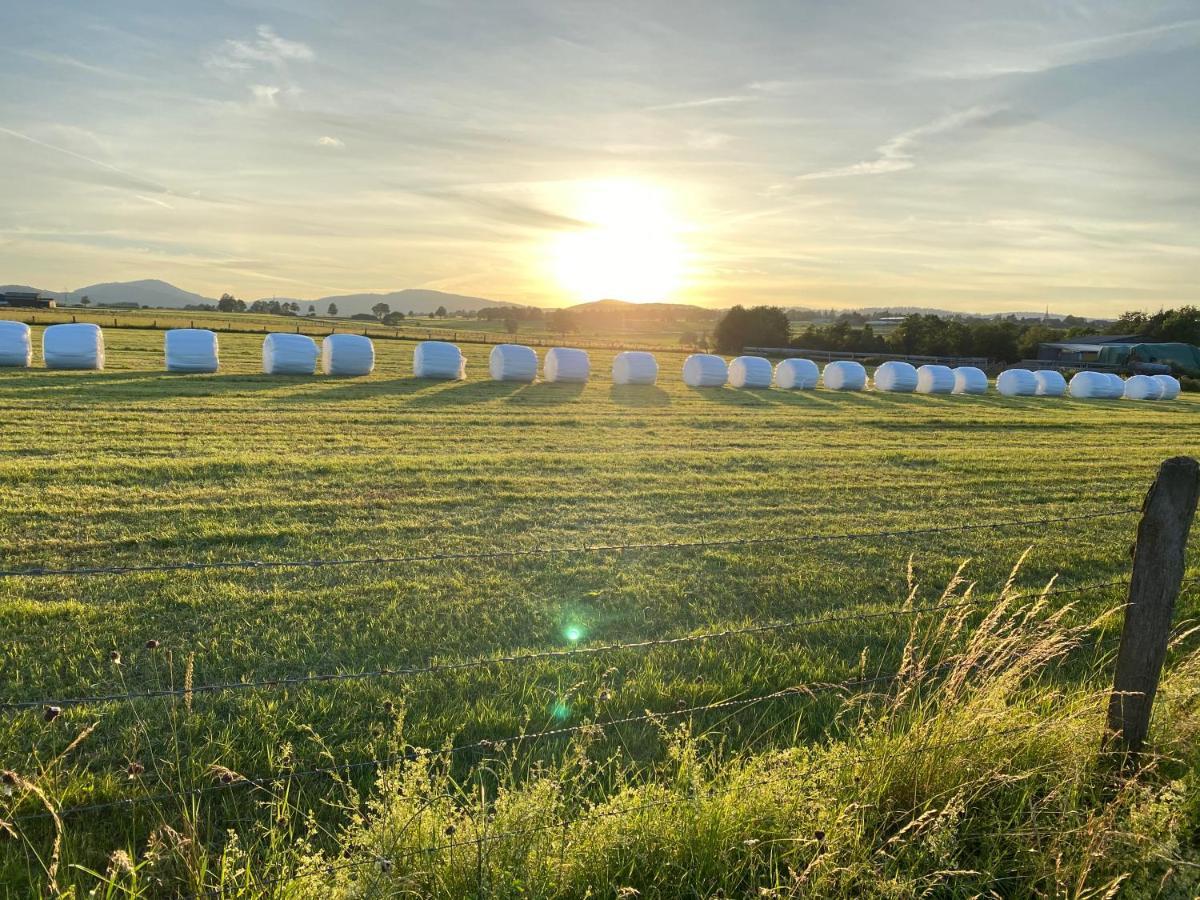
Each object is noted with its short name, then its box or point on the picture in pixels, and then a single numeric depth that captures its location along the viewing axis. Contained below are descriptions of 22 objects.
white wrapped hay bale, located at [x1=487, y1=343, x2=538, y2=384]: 30.73
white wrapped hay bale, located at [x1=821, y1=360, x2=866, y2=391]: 36.59
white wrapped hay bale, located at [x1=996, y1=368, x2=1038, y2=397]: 40.34
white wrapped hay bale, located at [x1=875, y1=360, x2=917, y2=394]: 37.41
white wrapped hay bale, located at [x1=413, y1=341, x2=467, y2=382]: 29.05
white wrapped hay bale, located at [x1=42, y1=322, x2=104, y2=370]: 24.42
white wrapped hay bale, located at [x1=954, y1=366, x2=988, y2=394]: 39.25
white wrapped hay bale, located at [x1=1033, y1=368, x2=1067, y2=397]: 40.50
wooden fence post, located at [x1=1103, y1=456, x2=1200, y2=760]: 3.71
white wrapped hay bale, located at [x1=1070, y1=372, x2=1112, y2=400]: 40.69
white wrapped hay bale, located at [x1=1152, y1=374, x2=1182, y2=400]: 41.66
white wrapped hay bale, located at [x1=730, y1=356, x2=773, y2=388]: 33.97
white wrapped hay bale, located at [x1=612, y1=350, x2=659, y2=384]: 32.72
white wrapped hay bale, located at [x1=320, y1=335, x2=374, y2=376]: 28.23
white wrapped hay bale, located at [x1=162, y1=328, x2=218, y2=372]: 26.14
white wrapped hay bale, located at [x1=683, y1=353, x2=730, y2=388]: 33.34
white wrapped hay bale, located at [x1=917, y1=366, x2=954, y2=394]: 38.03
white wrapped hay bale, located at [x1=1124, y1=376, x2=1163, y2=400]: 41.03
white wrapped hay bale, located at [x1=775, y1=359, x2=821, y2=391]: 35.22
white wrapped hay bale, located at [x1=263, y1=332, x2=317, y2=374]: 27.39
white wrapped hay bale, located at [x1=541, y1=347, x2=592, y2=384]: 31.52
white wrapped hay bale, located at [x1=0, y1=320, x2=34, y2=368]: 24.14
